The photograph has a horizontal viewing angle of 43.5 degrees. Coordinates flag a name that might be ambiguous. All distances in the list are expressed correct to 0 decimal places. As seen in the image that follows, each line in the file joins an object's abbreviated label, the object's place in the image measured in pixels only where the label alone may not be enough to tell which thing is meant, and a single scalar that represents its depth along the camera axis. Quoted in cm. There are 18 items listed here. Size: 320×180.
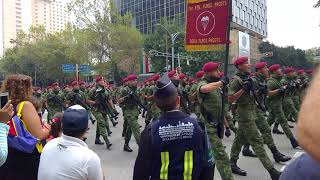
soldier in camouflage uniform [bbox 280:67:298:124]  992
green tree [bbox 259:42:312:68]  5772
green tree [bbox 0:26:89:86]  5003
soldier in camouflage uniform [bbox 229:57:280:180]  573
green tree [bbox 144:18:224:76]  4059
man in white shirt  244
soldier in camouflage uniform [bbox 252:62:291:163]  665
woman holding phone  338
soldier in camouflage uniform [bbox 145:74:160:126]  938
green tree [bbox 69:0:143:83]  4106
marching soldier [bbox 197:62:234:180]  525
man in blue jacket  267
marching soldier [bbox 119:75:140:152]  867
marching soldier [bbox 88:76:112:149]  999
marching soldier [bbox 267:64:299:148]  808
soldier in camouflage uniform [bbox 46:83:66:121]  1279
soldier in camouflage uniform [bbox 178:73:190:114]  928
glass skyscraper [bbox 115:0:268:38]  6219
